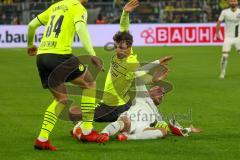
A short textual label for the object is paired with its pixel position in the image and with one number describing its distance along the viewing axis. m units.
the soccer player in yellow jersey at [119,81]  12.01
